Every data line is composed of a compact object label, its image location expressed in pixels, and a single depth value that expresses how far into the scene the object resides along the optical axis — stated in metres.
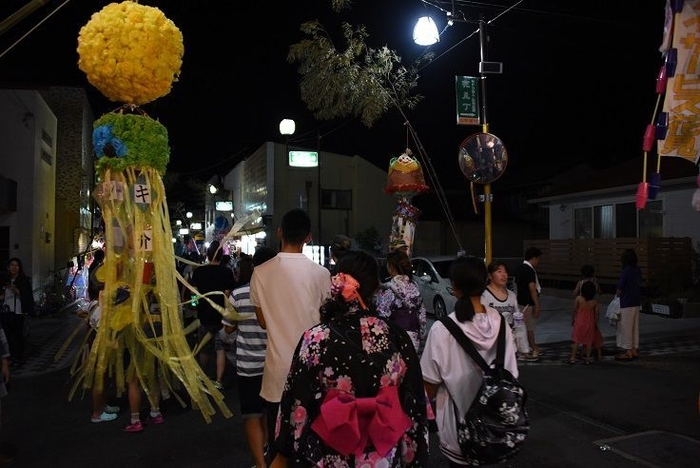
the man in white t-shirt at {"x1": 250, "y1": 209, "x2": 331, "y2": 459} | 3.34
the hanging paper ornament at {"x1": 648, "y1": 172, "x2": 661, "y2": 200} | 4.64
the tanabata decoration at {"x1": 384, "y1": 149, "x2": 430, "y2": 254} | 10.09
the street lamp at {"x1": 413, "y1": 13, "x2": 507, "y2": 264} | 8.52
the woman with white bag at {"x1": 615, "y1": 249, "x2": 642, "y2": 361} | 8.21
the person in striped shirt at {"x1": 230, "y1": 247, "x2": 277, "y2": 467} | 3.89
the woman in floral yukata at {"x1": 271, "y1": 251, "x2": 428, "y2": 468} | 2.13
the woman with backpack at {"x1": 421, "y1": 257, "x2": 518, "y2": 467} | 2.85
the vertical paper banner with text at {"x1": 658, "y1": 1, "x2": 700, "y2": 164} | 4.24
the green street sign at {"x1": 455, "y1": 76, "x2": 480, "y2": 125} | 9.53
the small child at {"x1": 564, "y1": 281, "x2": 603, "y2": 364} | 7.89
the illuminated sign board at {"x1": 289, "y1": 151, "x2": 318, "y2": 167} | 21.44
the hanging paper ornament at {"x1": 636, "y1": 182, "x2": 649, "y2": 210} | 4.69
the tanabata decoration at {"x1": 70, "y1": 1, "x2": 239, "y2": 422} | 4.80
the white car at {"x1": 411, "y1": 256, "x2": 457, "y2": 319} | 12.30
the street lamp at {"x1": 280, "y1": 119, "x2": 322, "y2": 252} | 17.78
